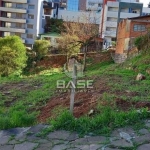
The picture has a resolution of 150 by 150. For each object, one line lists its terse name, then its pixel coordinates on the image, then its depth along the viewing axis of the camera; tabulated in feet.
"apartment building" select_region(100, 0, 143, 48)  91.79
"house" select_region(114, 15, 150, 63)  48.09
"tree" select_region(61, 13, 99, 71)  60.07
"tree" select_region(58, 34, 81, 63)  55.28
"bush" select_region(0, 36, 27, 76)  40.39
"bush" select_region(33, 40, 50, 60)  57.45
